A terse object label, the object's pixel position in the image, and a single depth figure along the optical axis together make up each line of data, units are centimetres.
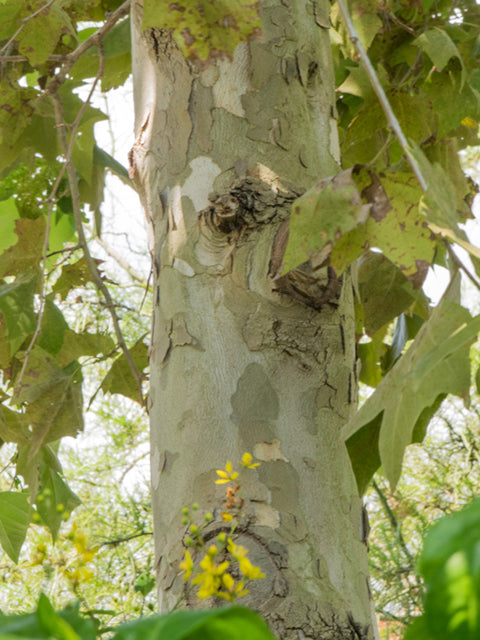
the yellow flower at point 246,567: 225
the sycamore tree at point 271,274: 251
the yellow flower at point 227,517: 242
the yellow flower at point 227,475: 239
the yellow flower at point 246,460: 245
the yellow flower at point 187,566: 227
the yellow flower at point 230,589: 220
